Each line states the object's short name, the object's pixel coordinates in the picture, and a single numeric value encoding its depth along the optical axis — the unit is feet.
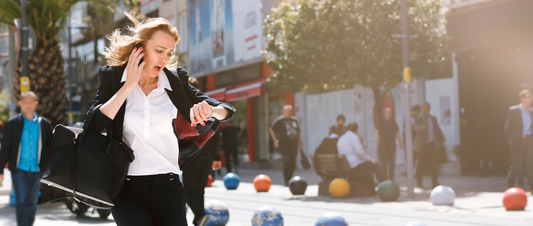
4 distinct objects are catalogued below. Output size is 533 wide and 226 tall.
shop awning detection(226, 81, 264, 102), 71.10
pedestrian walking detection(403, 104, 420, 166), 43.98
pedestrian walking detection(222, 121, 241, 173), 63.03
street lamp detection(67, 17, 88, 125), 107.57
